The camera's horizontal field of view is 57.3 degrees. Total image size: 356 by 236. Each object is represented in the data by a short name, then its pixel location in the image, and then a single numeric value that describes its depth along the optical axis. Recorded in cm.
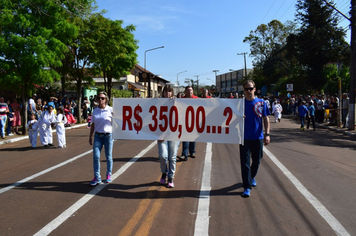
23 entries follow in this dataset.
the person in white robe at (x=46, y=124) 1222
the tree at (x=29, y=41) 1462
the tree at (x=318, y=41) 4116
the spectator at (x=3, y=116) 1473
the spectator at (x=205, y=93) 1047
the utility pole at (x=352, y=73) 1694
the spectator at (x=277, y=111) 2341
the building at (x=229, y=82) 9969
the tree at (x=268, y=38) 6225
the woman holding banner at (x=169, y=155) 619
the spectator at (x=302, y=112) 1836
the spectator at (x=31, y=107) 1731
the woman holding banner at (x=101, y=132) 645
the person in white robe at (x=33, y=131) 1215
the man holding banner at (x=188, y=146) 830
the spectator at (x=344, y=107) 1904
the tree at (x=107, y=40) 2375
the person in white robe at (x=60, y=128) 1206
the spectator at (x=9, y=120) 1611
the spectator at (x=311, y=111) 1819
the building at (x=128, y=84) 5512
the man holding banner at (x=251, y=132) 575
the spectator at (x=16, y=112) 1729
